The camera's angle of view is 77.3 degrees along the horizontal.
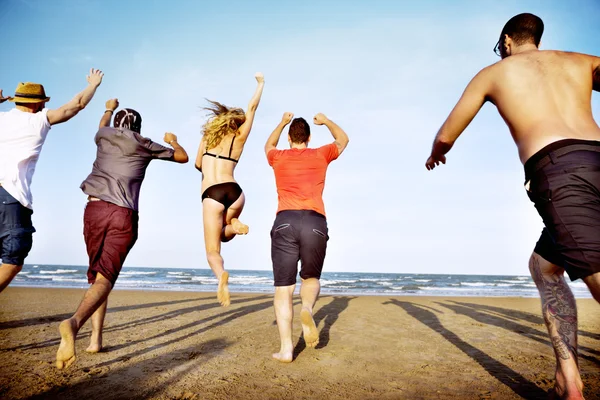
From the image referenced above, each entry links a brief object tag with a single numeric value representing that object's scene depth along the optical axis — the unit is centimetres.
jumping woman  487
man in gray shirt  368
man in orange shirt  398
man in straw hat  368
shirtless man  210
